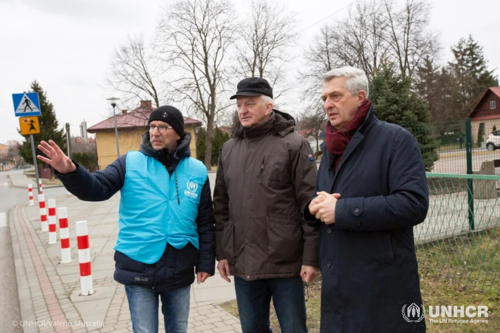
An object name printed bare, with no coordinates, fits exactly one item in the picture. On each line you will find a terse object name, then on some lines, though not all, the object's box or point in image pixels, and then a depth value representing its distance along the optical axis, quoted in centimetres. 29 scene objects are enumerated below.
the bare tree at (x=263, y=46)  3522
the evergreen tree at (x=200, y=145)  4440
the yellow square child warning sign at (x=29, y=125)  1091
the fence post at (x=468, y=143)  685
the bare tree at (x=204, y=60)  3372
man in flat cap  247
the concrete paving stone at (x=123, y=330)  395
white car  1009
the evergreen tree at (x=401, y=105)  1162
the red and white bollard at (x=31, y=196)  1690
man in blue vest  255
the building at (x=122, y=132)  3626
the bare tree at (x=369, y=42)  3105
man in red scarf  187
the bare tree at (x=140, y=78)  3488
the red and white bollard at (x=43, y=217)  1018
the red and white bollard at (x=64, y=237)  650
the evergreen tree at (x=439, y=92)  4072
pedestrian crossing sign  1056
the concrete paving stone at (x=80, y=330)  404
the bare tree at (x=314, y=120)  2981
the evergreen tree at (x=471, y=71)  5475
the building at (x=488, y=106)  4504
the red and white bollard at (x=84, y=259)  503
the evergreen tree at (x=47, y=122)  4431
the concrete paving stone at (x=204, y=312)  431
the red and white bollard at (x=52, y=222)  820
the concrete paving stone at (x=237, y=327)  382
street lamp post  2389
